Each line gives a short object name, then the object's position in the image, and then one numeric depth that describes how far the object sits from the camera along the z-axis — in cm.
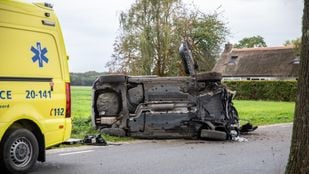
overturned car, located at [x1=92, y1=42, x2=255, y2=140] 1376
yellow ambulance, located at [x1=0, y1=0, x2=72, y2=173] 768
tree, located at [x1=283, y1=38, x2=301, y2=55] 6158
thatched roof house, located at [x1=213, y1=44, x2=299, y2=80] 7150
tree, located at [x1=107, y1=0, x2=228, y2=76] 3447
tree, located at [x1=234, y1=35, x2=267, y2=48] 10858
